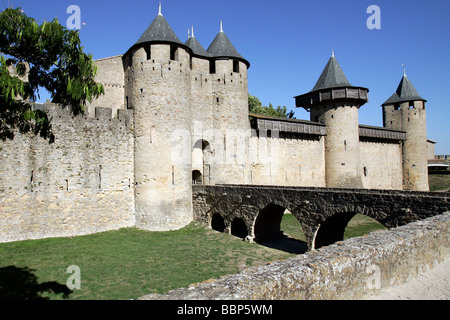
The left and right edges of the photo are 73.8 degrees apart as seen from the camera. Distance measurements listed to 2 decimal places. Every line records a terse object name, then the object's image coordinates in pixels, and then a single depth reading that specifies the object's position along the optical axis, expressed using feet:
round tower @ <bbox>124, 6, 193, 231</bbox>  51.72
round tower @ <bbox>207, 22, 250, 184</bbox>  60.85
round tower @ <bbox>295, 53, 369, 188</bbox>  74.90
